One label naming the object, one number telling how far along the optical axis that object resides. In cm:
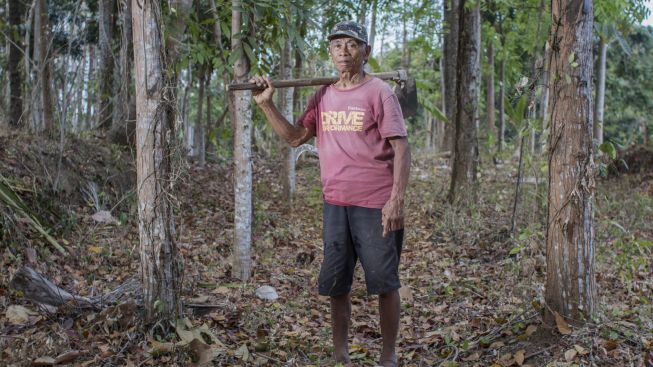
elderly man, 365
